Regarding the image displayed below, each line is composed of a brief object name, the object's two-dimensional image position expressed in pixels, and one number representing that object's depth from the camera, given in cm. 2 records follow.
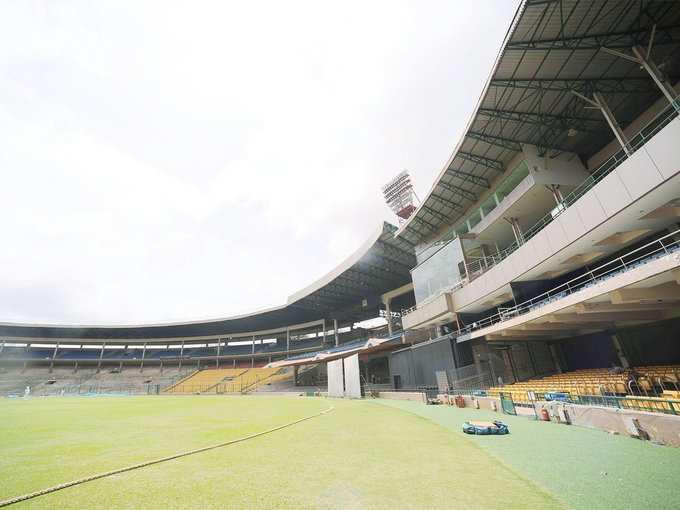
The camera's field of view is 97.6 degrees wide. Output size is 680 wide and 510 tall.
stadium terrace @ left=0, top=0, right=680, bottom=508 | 776
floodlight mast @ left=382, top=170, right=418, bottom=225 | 4638
